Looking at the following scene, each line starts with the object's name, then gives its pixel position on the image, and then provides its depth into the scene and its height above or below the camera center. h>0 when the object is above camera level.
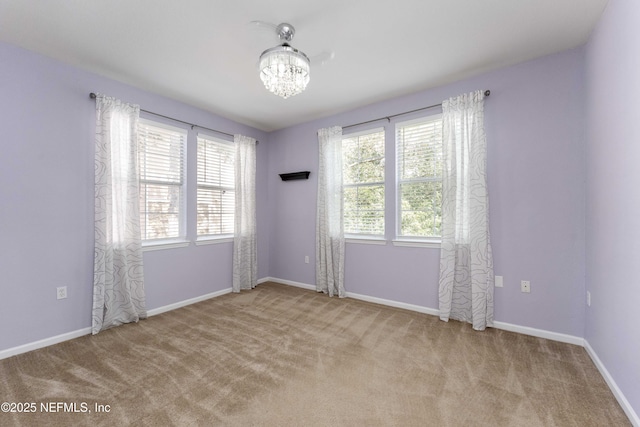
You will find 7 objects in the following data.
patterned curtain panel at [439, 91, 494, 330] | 2.71 -0.05
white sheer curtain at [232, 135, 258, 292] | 4.04 -0.05
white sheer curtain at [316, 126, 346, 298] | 3.81 -0.03
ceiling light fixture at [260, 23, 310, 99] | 1.87 +1.07
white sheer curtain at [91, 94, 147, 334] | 2.69 -0.05
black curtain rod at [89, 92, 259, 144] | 2.66 +1.23
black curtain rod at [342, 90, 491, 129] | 2.72 +1.28
